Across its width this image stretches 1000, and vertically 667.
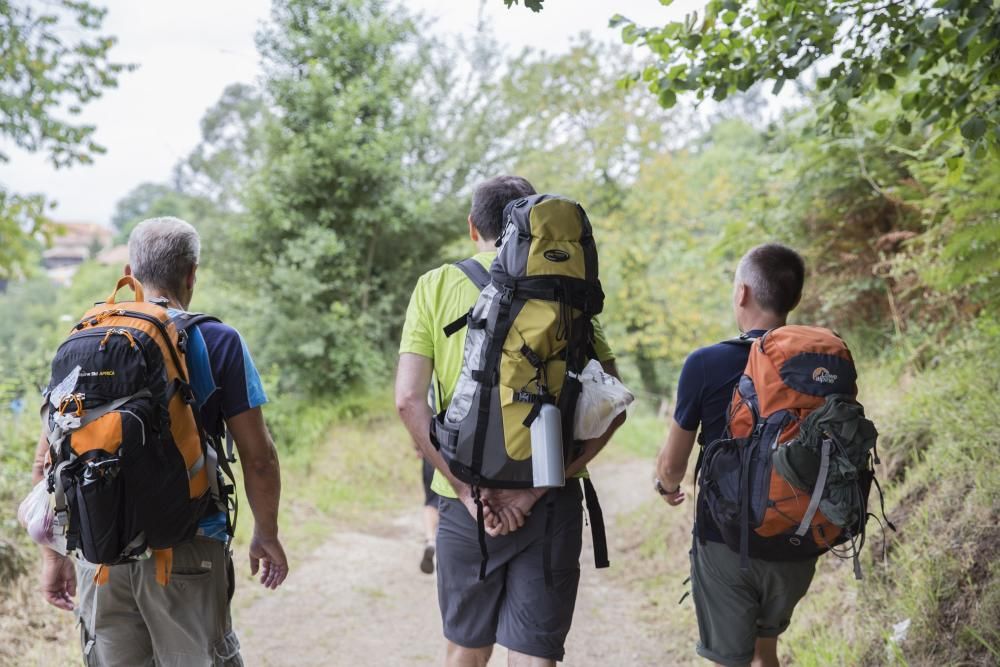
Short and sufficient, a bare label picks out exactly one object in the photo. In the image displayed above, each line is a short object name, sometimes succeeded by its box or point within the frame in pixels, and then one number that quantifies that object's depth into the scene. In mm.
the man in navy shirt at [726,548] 2961
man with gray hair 2549
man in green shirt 2758
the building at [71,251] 72169
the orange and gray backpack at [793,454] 2645
